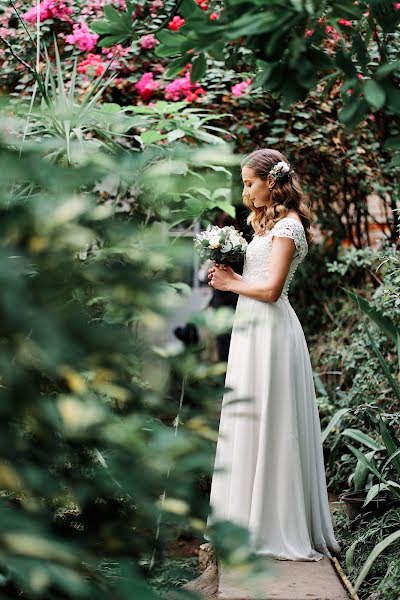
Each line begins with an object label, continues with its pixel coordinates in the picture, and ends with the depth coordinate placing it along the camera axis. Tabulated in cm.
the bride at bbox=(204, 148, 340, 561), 386
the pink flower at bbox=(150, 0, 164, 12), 646
